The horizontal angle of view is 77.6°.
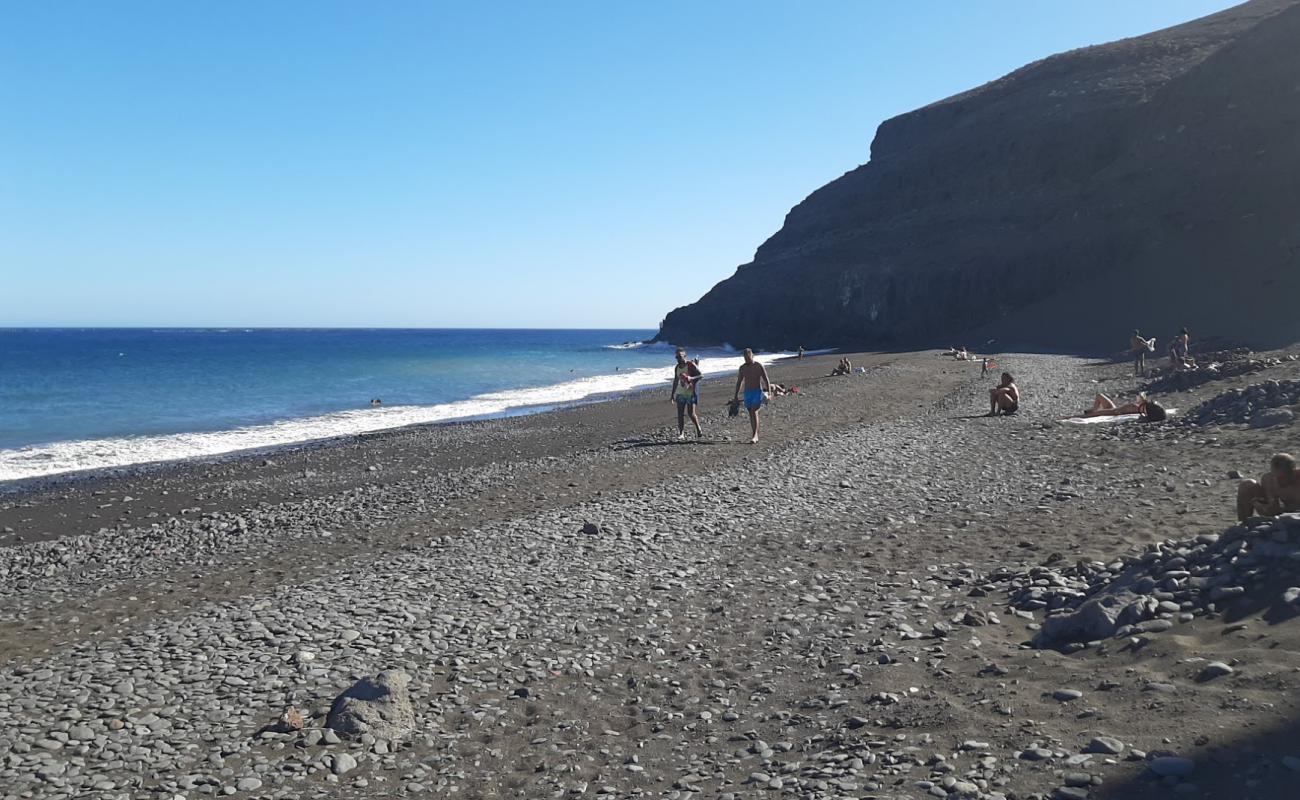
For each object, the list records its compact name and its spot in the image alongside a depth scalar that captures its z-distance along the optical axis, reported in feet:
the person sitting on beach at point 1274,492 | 23.03
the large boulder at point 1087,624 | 19.03
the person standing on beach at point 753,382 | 57.62
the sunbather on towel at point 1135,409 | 52.80
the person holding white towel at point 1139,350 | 89.51
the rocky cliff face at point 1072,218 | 165.27
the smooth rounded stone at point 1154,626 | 18.12
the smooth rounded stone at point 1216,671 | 15.21
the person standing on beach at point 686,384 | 59.52
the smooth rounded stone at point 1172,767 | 12.59
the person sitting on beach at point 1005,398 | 65.92
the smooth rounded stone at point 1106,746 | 13.73
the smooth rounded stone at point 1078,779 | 13.03
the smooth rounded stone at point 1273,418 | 43.50
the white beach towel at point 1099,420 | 55.83
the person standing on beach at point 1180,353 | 81.00
